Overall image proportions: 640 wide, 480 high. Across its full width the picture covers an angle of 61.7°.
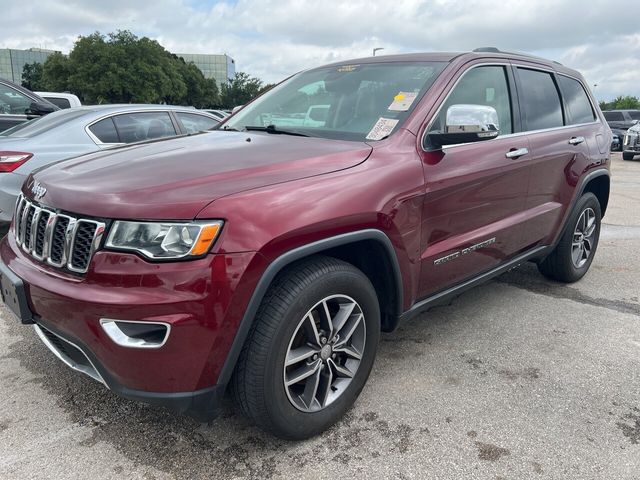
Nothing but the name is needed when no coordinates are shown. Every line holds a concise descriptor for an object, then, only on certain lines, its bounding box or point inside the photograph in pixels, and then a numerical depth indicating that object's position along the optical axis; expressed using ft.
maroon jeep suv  6.47
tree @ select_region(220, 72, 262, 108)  283.18
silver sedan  15.81
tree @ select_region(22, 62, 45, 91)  245.32
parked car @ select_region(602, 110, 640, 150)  73.00
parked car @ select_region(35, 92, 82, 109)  32.71
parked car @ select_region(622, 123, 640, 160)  57.88
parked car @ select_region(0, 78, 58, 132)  22.36
